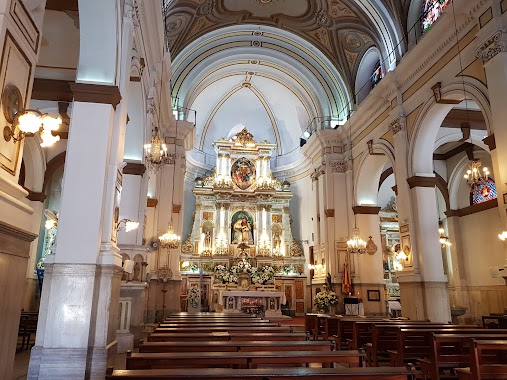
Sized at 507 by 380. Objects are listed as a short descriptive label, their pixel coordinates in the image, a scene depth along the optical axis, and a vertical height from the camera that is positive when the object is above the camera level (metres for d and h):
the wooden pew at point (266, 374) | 2.52 -0.42
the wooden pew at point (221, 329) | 5.54 -0.33
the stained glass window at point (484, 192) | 14.74 +3.90
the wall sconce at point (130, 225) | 7.72 +1.42
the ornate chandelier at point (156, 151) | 7.95 +2.83
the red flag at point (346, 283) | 13.88 +0.69
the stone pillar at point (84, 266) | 4.98 +0.45
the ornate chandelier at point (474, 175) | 7.51 +2.26
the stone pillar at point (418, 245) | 9.88 +1.43
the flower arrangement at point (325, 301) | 13.73 +0.11
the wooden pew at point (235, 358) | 3.31 -0.42
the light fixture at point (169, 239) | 12.45 +1.84
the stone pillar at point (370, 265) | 13.84 +1.28
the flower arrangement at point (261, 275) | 16.61 +1.11
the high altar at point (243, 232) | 17.30 +3.12
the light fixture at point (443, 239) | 13.58 +2.13
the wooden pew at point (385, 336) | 6.12 -0.47
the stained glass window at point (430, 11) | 10.41 +7.29
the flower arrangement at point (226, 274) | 16.42 +1.15
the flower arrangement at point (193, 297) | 16.58 +0.25
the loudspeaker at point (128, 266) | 6.81 +0.61
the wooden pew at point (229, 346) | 3.93 -0.39
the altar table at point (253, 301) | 14.59 +0.11
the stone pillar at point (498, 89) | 7.21 +3.65
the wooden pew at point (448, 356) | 4.70 -0.59
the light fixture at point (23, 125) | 3.63 +1.49
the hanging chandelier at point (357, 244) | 13.30 +1.87
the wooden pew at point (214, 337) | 4.79 -0.37
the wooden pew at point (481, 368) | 3.72 -0.53
